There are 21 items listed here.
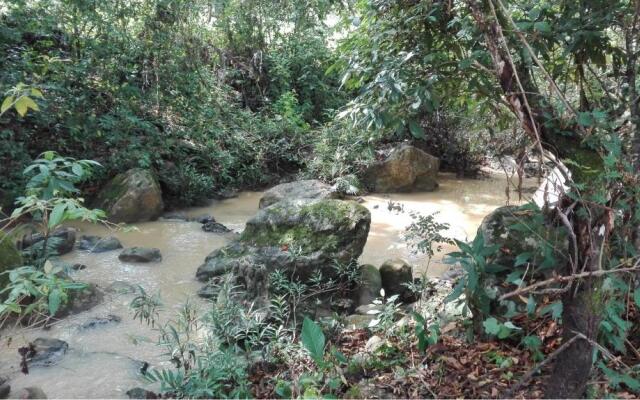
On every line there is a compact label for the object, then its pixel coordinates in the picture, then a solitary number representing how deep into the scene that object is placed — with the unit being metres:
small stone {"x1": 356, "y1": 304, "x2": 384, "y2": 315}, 4.09
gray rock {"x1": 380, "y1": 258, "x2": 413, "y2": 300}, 4.64
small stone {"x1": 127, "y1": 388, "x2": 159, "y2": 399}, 3.07
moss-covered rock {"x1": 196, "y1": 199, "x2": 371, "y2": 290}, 4.36
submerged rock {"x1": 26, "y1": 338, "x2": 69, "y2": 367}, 3.60
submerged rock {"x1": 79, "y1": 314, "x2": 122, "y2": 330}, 4.24
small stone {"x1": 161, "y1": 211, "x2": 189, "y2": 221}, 7.56
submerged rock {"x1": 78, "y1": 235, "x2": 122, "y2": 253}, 6.07
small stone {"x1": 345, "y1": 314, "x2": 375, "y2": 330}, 3.66
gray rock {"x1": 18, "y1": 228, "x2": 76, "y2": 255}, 5.45
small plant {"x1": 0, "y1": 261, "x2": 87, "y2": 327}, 2.01
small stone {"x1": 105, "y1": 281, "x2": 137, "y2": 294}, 4.92
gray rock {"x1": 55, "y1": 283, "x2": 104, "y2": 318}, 4.39
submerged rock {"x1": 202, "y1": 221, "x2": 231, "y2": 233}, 6.93
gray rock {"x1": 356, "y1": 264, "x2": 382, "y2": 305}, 4.41
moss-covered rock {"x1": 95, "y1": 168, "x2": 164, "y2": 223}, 7.08
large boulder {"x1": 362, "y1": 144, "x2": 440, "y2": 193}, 9.33
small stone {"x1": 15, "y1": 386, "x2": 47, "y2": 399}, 3.02
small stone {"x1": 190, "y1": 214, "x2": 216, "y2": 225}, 7.37
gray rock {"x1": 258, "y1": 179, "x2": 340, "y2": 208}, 7.45
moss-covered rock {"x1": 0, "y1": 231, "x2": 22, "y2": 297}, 4.12
